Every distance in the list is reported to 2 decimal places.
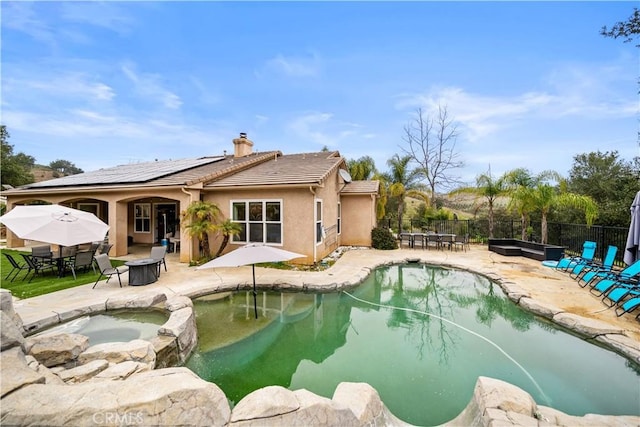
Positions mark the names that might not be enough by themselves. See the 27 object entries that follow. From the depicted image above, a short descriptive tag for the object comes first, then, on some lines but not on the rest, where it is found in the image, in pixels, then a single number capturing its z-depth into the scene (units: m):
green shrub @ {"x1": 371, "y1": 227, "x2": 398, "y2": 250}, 15.45
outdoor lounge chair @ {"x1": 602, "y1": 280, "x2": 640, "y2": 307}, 6.09
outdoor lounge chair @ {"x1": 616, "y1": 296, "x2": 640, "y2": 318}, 5.84
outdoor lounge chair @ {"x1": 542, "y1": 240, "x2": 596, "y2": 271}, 9.50
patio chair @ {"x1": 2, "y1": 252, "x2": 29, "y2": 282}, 8.53
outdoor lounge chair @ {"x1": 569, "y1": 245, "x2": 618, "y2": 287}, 8.14
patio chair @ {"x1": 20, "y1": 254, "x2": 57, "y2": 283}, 8.75
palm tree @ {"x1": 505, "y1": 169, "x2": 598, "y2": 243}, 12.93
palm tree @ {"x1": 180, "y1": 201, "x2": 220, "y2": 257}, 10.55
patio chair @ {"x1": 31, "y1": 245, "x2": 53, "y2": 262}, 9.14
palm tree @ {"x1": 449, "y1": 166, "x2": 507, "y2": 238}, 15.69
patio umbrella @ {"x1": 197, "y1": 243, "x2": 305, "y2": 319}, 6.37
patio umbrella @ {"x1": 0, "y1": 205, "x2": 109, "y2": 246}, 7.73
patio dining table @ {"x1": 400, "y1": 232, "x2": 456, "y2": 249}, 15.15
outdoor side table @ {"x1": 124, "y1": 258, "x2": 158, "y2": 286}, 8.36
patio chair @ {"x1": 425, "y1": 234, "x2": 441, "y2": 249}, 15.30
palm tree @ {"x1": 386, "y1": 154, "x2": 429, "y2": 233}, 18.29
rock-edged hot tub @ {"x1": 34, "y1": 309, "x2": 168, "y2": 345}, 5.46
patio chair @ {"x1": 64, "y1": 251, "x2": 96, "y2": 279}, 9.24
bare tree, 22.61
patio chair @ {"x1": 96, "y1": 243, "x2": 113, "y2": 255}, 10.76
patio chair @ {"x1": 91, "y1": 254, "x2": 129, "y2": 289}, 8.21
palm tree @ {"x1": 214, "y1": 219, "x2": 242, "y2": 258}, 10.74
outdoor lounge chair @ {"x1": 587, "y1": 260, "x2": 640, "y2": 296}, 6.56
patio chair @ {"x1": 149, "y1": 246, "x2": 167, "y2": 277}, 9.30
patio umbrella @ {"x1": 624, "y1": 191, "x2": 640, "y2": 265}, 6.95
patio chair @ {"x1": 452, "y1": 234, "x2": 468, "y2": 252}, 14.74
